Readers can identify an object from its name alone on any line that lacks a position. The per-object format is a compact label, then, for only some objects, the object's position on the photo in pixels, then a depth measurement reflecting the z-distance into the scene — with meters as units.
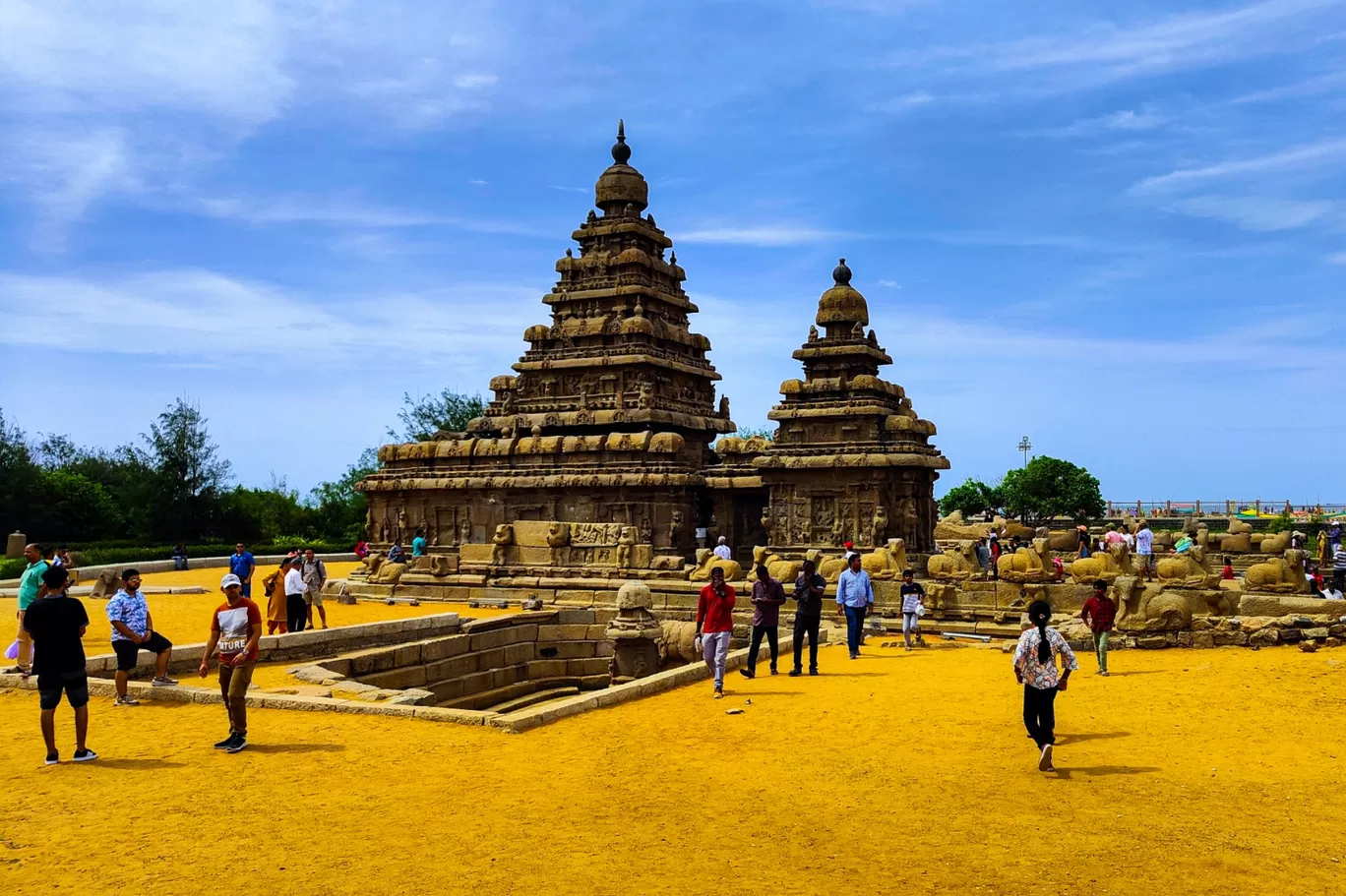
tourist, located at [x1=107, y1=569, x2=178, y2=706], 10.69
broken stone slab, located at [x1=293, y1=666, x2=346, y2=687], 13.09
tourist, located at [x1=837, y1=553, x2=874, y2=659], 14.26
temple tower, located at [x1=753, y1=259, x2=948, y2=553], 25.70
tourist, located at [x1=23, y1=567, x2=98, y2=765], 8.45
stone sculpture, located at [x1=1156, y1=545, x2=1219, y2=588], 18.06
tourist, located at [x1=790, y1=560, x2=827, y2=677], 13.06
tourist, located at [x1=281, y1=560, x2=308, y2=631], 16.72
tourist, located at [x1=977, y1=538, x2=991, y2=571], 25.44
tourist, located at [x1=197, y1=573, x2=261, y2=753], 9.11
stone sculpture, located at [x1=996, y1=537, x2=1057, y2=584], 18.56
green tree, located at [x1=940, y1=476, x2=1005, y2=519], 52.38
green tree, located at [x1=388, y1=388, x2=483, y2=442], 55.16
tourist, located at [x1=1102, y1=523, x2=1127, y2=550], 20.53
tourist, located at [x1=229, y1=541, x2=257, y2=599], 18.28
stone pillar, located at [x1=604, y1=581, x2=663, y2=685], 16.02
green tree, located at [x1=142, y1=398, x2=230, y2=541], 42.16
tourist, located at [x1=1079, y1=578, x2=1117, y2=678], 12.36
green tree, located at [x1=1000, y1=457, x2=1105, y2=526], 48.62
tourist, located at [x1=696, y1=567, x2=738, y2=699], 12.14
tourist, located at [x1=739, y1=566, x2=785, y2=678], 13.13
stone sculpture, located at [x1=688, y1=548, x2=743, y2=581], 20.23
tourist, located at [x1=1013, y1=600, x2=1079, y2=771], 8.41
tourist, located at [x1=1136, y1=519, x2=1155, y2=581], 25.27
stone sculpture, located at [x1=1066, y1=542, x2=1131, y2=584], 18.86
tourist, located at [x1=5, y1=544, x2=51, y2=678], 11.97
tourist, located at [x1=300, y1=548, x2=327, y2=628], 18.88
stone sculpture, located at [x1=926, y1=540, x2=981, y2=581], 19.55
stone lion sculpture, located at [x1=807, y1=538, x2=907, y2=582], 20.41
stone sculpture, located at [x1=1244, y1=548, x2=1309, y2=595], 16.92
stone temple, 25.78
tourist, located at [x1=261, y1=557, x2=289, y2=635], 16.30
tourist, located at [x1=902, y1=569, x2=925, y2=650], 15.84
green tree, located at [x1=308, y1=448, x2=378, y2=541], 48.75
